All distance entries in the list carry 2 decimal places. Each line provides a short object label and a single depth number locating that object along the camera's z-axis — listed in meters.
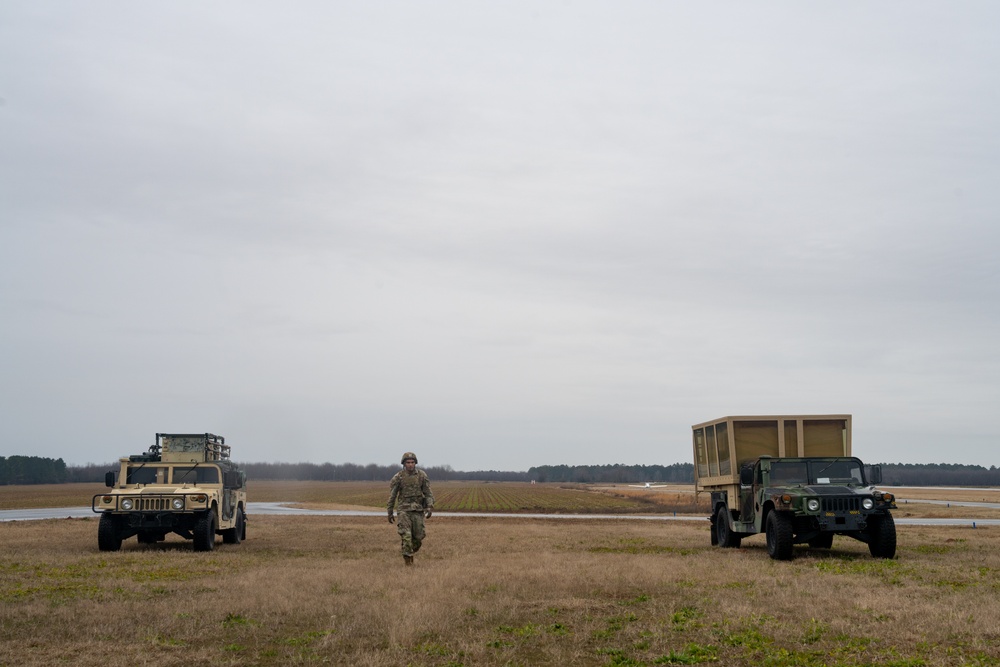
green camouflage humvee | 17.41
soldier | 17.39
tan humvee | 20.05
